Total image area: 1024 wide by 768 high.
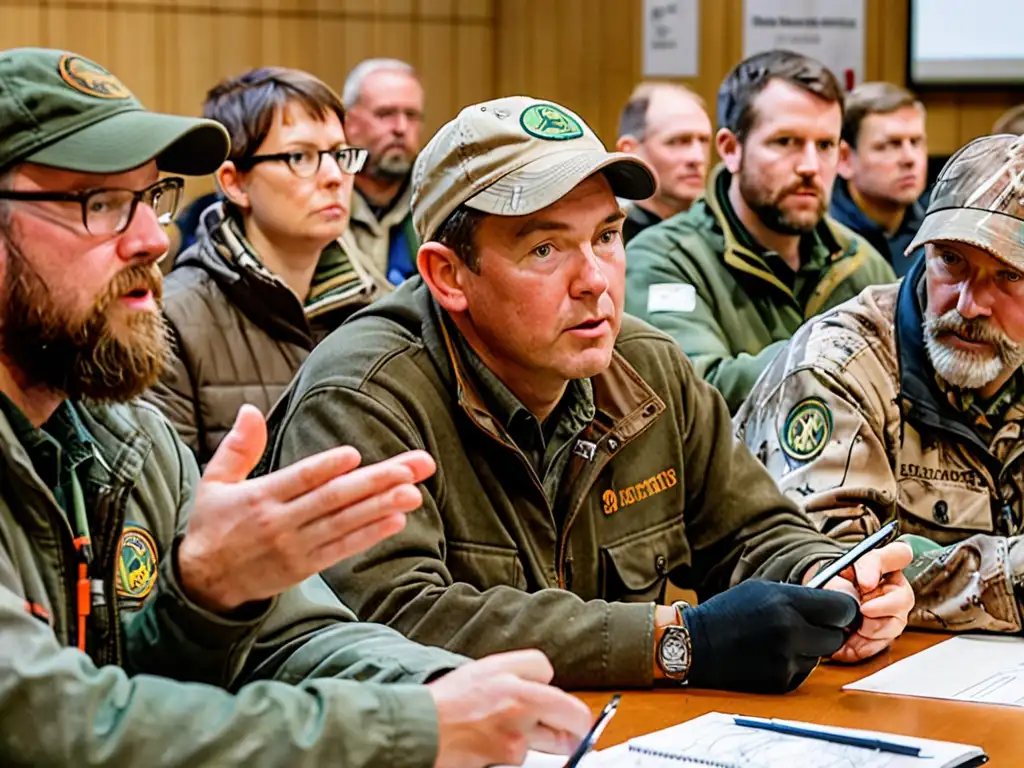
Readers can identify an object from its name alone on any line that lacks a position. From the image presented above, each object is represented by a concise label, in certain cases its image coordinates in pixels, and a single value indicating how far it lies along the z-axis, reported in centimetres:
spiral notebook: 172
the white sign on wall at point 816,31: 772
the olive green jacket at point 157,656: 140
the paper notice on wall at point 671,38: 778
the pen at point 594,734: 156
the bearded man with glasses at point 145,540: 143
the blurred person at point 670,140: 605
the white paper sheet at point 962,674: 209
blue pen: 175
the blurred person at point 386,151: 571
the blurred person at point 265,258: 382
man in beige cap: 209
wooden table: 187
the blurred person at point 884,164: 644
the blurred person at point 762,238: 461
